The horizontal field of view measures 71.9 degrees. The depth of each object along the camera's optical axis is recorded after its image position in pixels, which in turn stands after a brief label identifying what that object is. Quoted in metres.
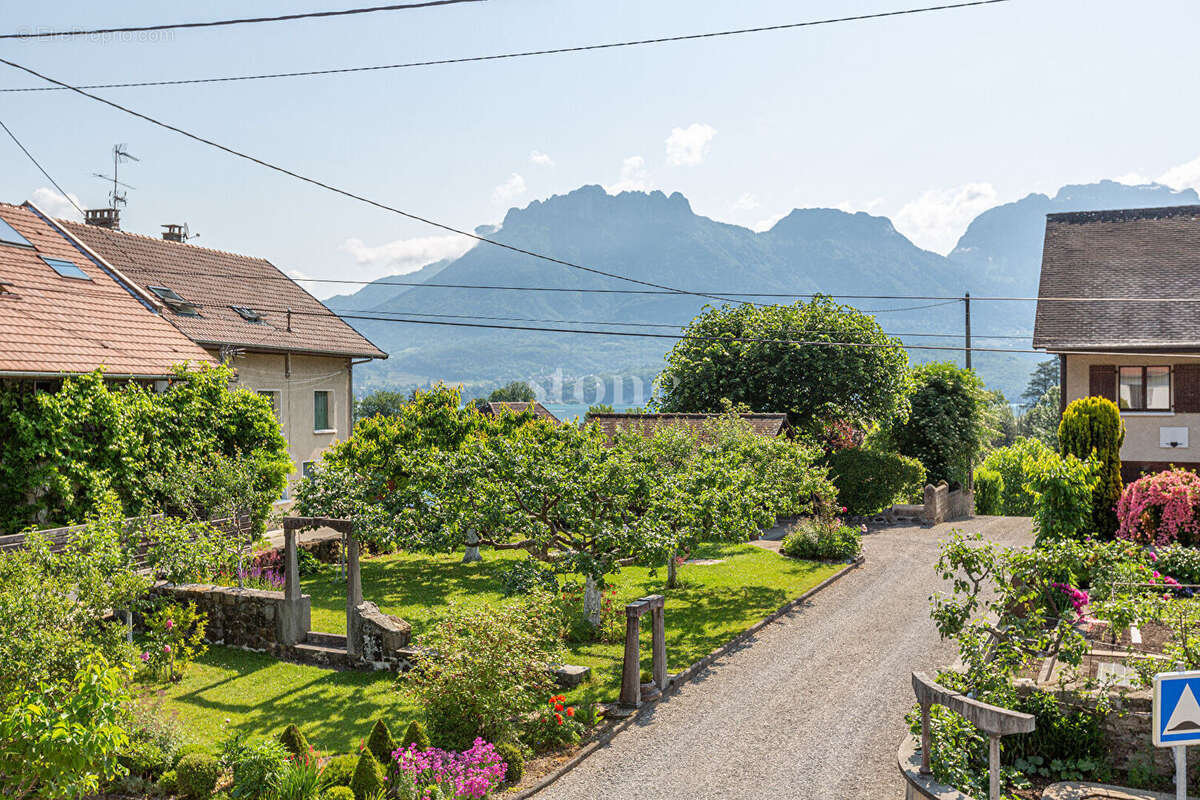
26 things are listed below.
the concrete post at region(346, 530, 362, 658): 14.44
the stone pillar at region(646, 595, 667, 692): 13.27
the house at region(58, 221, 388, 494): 28.14
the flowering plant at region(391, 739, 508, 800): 9.16
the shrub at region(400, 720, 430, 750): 9.87
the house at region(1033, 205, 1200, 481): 22.38
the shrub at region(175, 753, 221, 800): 9.53
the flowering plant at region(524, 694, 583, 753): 11.22
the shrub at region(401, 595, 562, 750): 10.71
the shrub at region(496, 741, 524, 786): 10.20
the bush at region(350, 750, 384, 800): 8.98
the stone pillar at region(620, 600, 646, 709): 12.54
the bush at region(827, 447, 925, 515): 32.47
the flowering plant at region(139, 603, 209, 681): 13.68
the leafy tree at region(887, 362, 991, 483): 36.91
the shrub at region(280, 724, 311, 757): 9.65
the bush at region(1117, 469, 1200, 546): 16.94
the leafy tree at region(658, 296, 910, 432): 36.78
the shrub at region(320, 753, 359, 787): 9.16
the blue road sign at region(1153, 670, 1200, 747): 6.72
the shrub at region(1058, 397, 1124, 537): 19.02
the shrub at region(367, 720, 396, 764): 9.70
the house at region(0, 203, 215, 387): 18.12
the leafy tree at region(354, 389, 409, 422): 99.12
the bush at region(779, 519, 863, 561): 24.09
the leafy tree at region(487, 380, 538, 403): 107.00
